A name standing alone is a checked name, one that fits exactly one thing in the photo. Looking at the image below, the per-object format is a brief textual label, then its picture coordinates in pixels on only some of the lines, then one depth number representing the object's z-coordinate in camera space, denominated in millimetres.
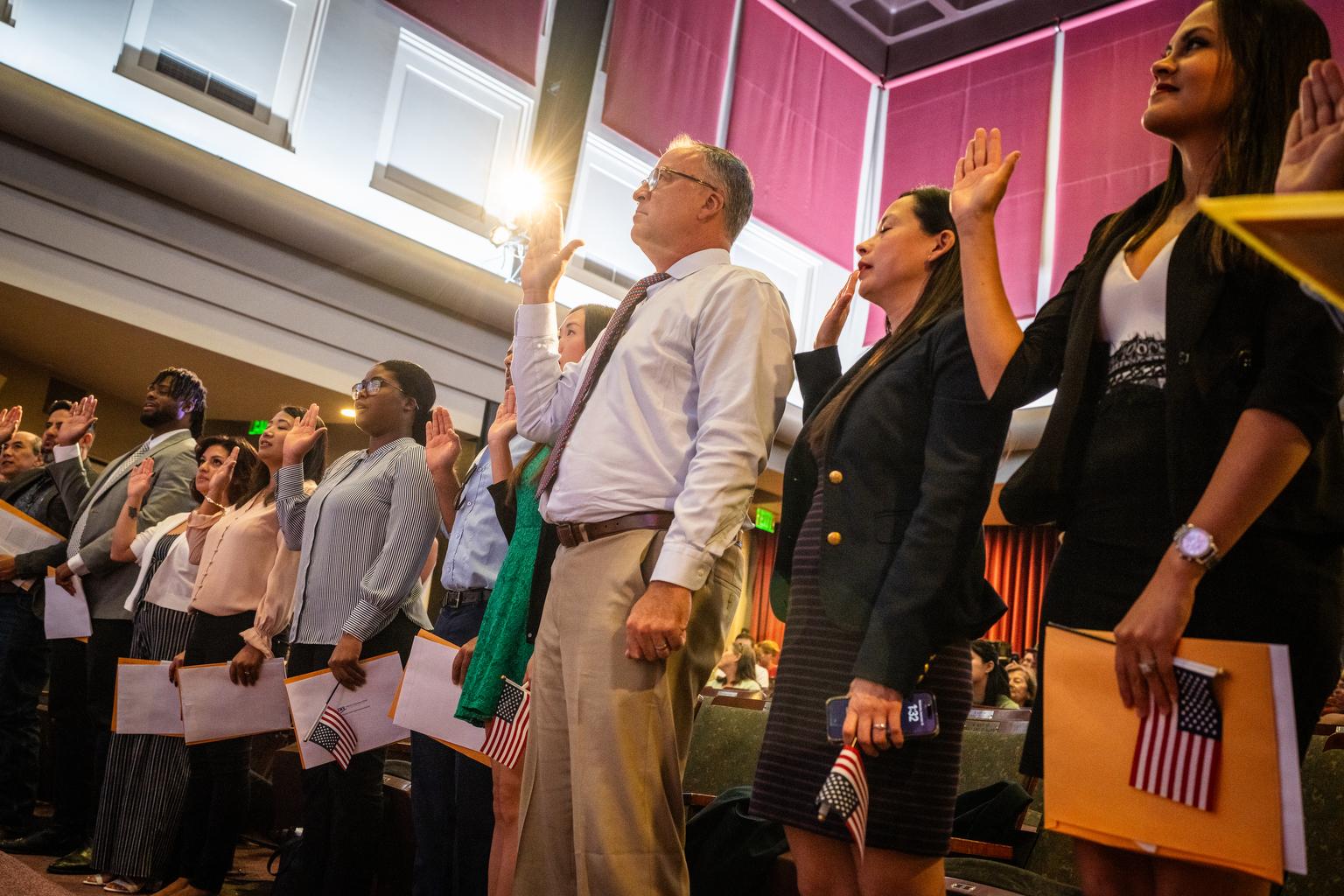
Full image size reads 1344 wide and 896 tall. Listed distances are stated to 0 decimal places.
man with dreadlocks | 4066
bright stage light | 7645
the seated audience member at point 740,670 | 9047
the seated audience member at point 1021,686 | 6643
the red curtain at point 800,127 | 9344
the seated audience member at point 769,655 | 10367
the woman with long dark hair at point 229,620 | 3424
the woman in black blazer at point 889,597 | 1443
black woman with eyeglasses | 2971
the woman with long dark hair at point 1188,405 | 1104
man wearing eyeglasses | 1697
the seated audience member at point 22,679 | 4355
